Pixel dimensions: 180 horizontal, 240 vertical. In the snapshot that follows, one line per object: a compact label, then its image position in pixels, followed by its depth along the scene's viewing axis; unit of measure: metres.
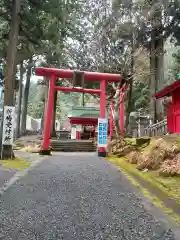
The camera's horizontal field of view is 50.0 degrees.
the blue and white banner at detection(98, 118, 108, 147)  9.55
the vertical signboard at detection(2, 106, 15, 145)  7.90
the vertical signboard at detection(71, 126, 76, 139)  23.50
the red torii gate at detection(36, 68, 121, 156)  10.26
